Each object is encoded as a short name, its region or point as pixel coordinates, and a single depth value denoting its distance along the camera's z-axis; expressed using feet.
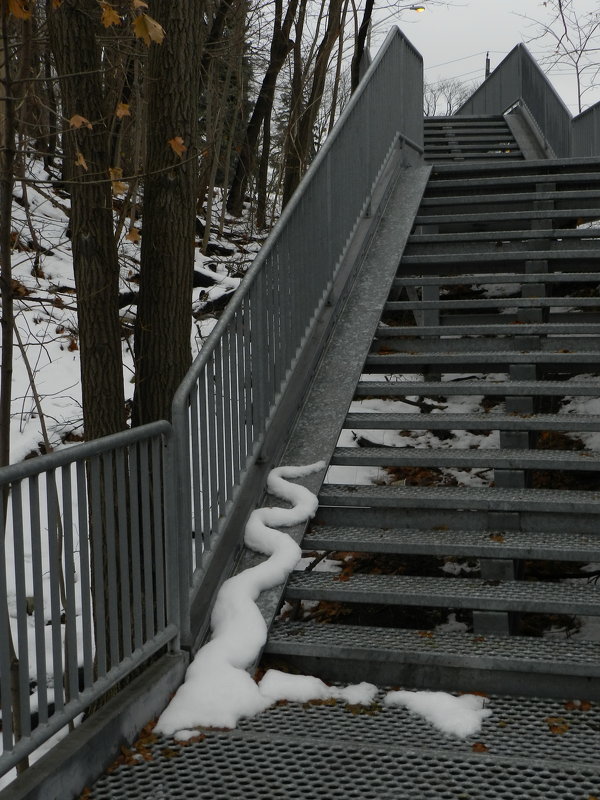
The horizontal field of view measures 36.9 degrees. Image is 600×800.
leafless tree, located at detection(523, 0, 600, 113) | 49.66
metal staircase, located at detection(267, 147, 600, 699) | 11.42
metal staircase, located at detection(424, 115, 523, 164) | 40.11
